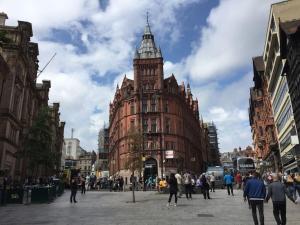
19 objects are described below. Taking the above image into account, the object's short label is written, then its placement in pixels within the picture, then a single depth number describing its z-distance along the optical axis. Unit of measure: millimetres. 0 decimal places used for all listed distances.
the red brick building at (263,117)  42075
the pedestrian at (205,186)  18675
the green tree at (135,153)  21837
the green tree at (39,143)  22683
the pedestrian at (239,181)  28071
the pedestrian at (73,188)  17321
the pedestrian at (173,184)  14236
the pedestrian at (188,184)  19296
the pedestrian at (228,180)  20714
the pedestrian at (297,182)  14123
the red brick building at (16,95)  26857
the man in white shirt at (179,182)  19201
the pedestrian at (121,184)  35723
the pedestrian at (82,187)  26056
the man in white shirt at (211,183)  25269
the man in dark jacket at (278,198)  7806
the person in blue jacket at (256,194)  8050
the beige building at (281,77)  29147
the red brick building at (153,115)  51473
